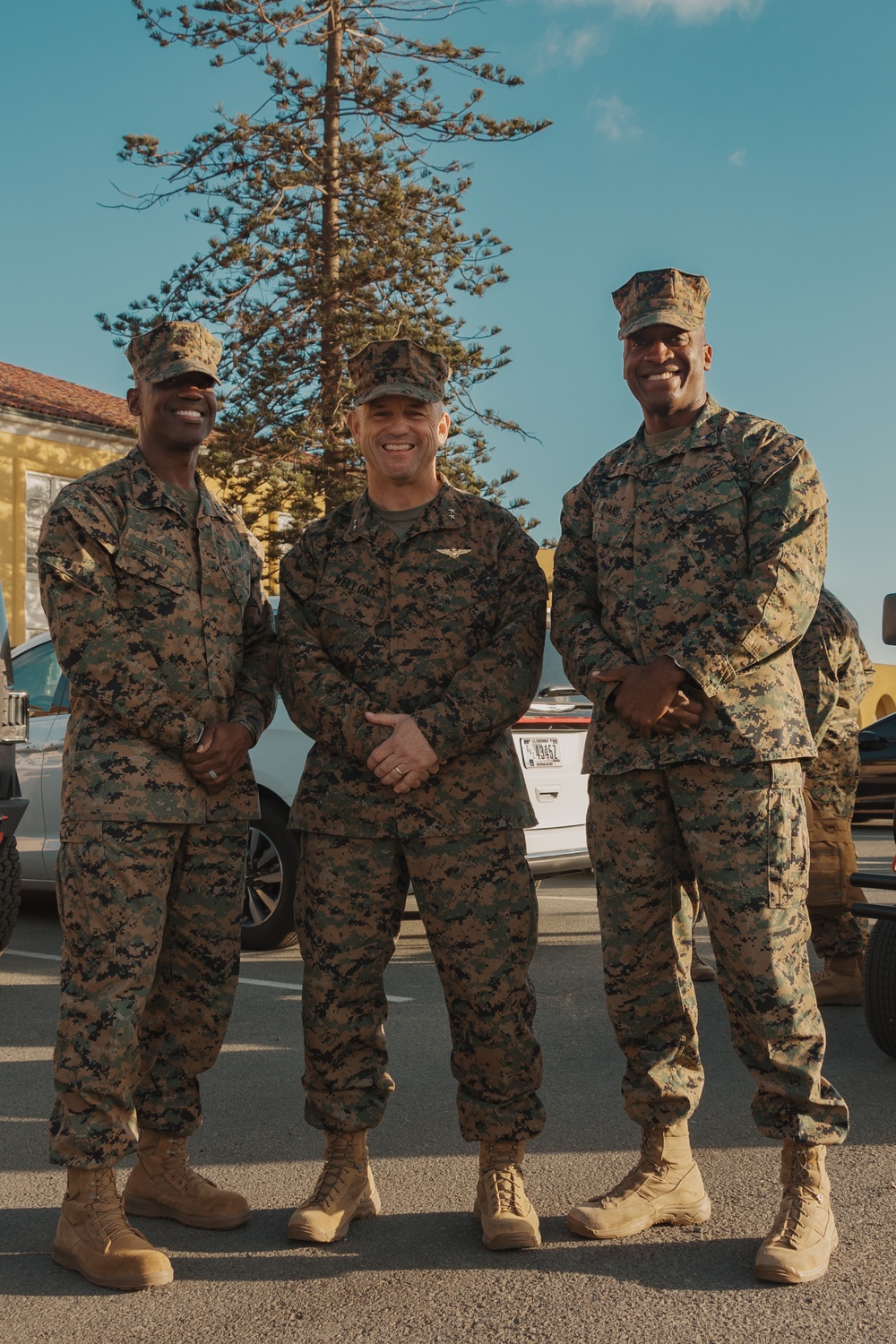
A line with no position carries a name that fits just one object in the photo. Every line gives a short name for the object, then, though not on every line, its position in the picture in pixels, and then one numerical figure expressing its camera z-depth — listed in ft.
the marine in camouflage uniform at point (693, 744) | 10.21
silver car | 21.39
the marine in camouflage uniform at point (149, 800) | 10.18
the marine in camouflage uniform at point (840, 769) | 17.83
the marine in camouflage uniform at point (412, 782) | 10.80
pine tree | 61.93
